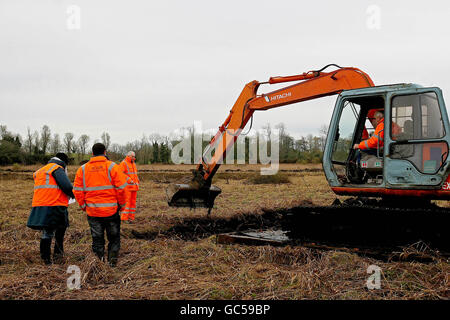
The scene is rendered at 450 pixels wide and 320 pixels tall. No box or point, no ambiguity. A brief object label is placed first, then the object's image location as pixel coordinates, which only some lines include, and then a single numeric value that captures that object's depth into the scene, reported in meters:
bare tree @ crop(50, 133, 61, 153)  52.44
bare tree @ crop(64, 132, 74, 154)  49.47
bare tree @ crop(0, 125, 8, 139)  58.11
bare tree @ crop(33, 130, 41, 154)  55.68
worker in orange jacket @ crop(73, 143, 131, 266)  6.34
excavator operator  6.75
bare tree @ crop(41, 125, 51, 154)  53.90
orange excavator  6.22
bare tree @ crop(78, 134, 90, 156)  48.72
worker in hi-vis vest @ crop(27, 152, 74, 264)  6.56
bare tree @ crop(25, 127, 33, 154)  55.83
